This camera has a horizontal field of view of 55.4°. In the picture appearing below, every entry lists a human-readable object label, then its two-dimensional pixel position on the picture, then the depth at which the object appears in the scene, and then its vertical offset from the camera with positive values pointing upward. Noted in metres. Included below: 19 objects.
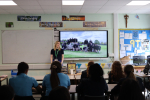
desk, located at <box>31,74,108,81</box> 3.36 -0.69
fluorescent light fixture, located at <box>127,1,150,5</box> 4.41 +1.43
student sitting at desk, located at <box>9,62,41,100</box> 2.13 -0.52
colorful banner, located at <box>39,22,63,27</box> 5.56 +0.97
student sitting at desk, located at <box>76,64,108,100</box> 2.04 -0.50
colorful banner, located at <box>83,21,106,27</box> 5.61 +0.97
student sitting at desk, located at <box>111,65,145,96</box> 2.31 -0.41
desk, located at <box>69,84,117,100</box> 2.37 -0.70
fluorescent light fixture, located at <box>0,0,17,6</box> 4.12 +1.39
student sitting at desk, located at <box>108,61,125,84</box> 2.95 -0.51
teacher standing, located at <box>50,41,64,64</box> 4.96 -0.15
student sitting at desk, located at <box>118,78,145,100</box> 1.25 -0.38
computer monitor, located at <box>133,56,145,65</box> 5.41 -0.41
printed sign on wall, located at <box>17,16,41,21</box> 5.54 +1.20
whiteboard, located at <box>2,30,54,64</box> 5.54 +0.12
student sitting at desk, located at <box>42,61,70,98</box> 2.19 -0.47
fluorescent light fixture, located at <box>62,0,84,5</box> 4.22 +1.41
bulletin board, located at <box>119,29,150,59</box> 5.73 +0.22
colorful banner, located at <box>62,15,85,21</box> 5.58 +1.20
